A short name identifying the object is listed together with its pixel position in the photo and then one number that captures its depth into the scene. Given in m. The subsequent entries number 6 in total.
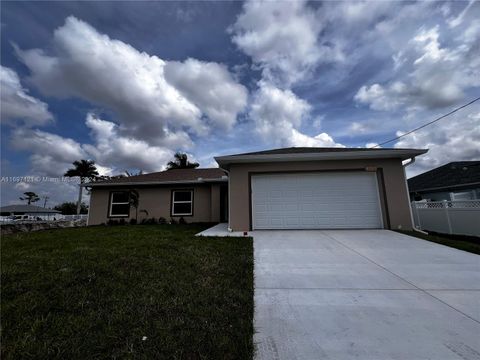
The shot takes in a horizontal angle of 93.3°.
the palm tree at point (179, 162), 28.00
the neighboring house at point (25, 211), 32.78
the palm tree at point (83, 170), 28.03
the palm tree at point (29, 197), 50.72
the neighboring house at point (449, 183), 13.47
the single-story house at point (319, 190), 8.37
